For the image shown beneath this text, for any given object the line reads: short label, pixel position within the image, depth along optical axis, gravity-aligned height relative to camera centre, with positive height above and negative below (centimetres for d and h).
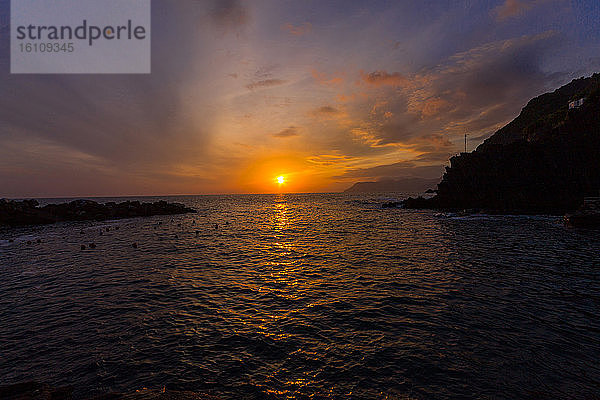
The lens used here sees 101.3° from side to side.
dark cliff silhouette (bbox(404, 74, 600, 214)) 5850 +724
